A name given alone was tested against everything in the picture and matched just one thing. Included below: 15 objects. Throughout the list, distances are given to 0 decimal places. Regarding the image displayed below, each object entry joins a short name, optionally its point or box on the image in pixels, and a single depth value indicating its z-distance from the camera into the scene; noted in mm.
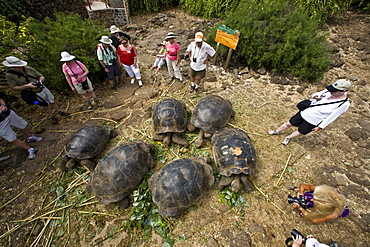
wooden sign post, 6043
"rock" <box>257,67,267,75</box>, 6934
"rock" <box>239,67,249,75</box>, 7069
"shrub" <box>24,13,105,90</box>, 5516
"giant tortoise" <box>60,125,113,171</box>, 3967
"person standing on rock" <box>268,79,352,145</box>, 3121
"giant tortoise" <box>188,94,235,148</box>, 4379
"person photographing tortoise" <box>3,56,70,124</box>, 3997
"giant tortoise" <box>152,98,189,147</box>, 4324
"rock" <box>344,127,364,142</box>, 4633
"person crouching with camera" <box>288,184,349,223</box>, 2568
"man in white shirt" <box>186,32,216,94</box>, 4910
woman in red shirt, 5820
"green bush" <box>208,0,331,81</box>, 6273
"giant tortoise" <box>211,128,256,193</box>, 3506
